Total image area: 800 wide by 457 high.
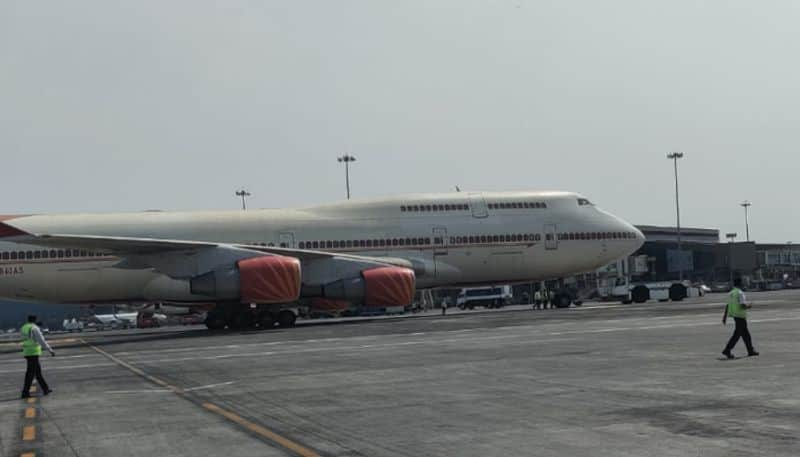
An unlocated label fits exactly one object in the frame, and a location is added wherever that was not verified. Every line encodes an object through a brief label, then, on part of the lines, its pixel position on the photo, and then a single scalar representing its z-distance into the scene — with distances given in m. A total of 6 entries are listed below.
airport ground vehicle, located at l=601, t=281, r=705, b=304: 61.00
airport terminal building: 89.69
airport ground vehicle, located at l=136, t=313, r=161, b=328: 80.00
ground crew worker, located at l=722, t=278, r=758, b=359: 19.58
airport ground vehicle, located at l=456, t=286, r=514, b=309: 82.94
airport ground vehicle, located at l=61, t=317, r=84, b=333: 104.06
